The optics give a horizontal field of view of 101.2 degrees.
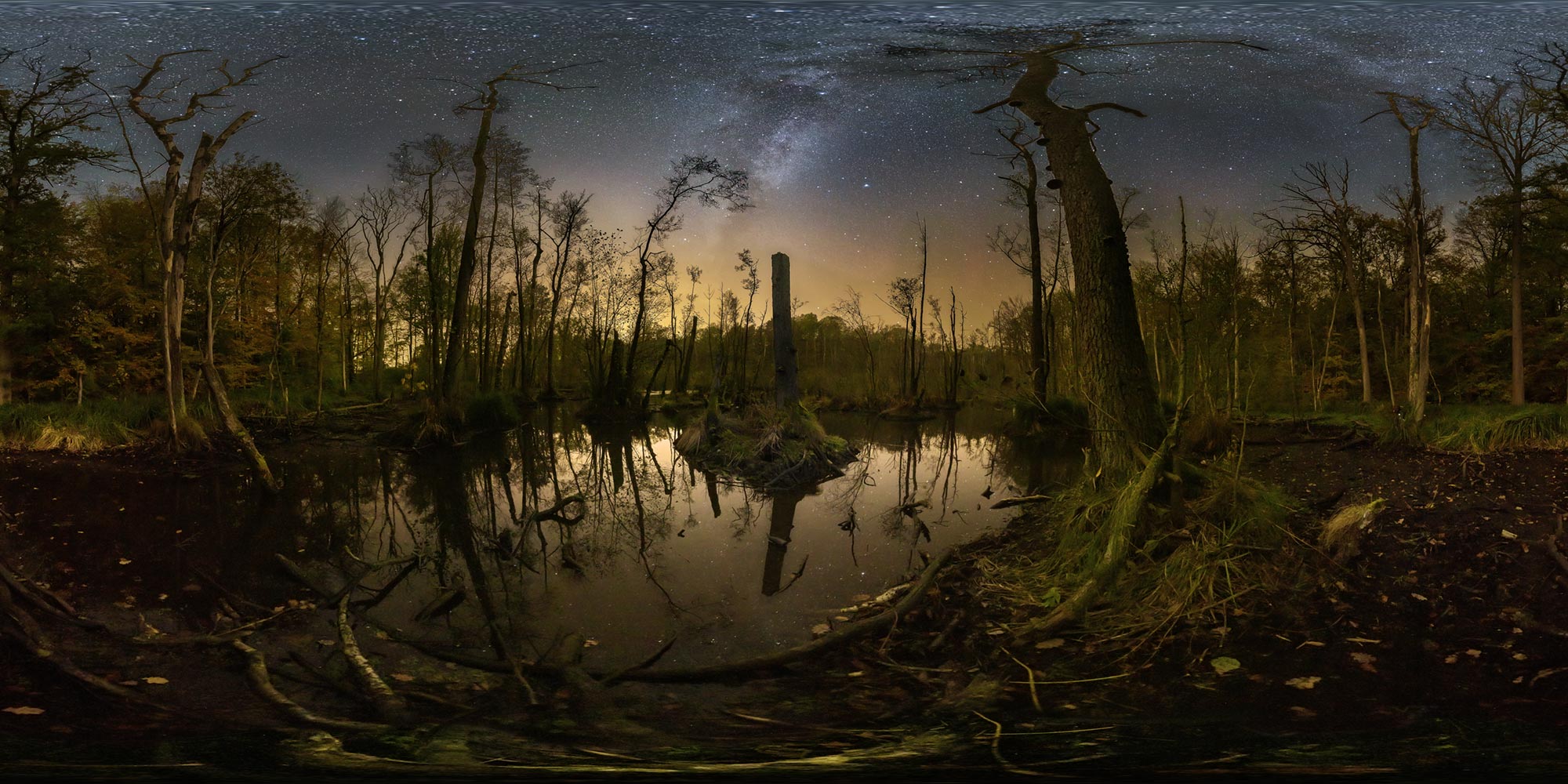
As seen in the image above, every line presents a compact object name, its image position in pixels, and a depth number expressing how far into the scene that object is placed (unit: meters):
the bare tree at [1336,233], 9.86
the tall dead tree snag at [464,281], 11.42
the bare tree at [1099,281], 4.54
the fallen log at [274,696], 1.96
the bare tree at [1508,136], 8.54
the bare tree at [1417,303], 8.50
